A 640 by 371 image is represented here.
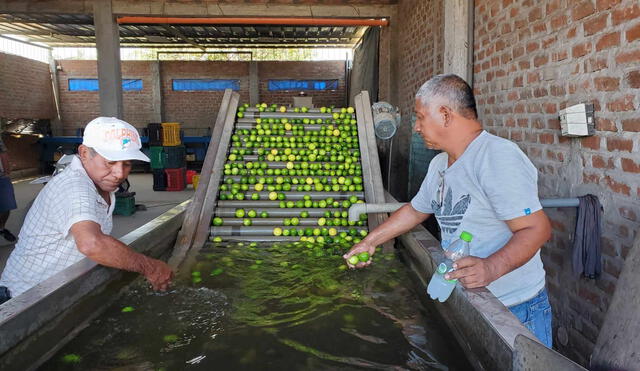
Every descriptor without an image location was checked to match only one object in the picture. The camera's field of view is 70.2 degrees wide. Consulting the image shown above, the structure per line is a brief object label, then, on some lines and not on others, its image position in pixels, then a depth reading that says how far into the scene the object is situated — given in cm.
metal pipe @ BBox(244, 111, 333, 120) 649
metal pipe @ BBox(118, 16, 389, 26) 1070
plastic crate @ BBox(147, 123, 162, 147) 1173
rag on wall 261
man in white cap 240
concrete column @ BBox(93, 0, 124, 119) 1039
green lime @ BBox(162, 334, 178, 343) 248
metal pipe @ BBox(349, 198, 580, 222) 360
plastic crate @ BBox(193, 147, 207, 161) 1702
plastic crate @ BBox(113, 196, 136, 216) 879
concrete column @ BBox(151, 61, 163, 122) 1819
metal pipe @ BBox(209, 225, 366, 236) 475
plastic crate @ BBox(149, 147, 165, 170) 1188
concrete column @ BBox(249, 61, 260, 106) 1825
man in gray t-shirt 188
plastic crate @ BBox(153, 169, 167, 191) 1223
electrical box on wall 268
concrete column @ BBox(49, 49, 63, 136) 1817
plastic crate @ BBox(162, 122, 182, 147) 1188
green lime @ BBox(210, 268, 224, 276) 365
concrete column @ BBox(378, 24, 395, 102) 1084
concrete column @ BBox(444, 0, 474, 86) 483
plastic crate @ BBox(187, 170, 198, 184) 1329
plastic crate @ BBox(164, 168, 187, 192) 1226
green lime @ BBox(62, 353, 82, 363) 221
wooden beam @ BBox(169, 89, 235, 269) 426
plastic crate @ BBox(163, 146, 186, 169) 1207
